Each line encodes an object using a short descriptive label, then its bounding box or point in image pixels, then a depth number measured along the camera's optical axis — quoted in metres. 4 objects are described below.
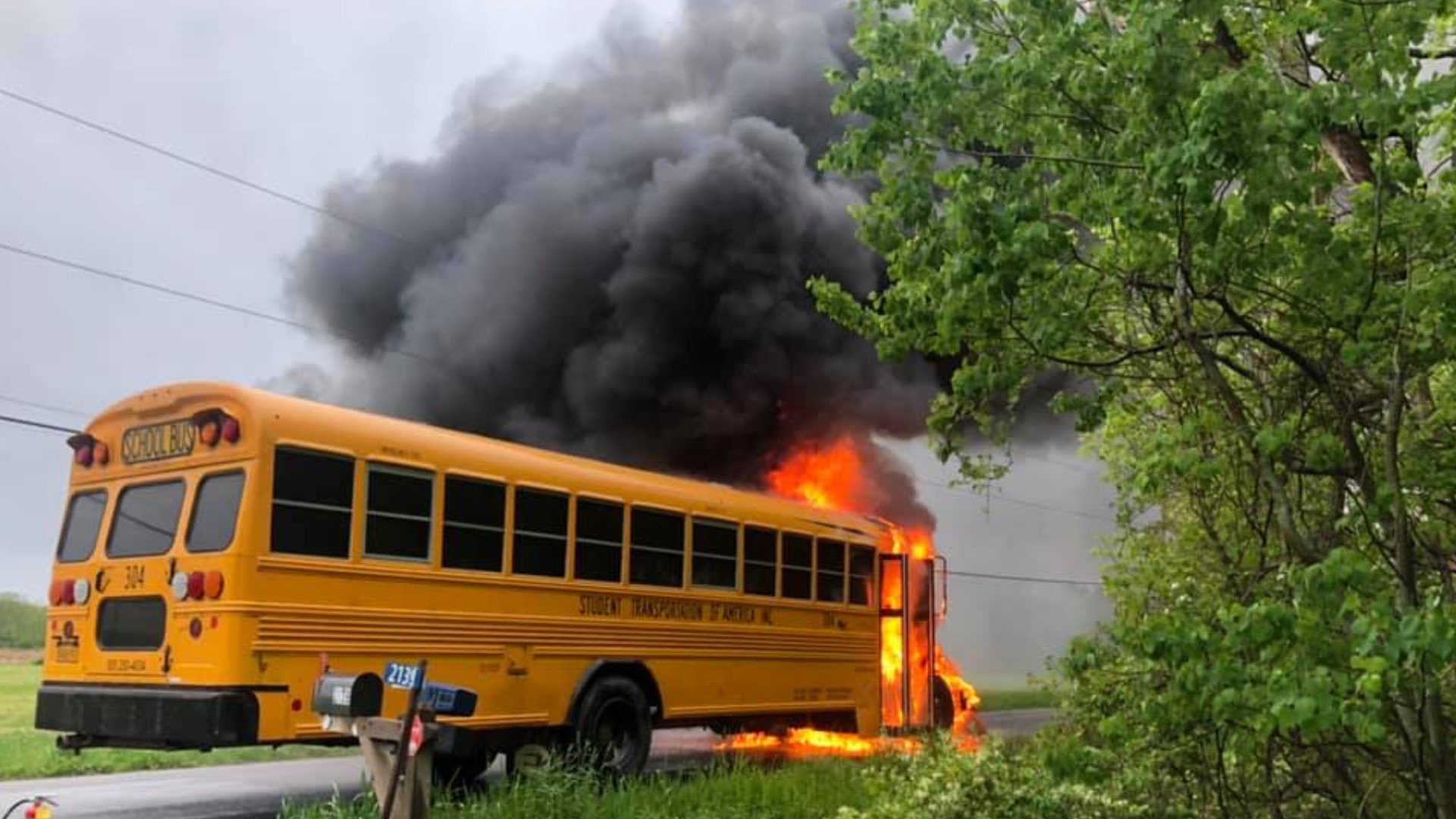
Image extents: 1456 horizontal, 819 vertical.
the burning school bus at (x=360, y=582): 6.80
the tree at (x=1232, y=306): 3.73
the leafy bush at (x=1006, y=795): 5.41
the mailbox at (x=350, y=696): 4.08
